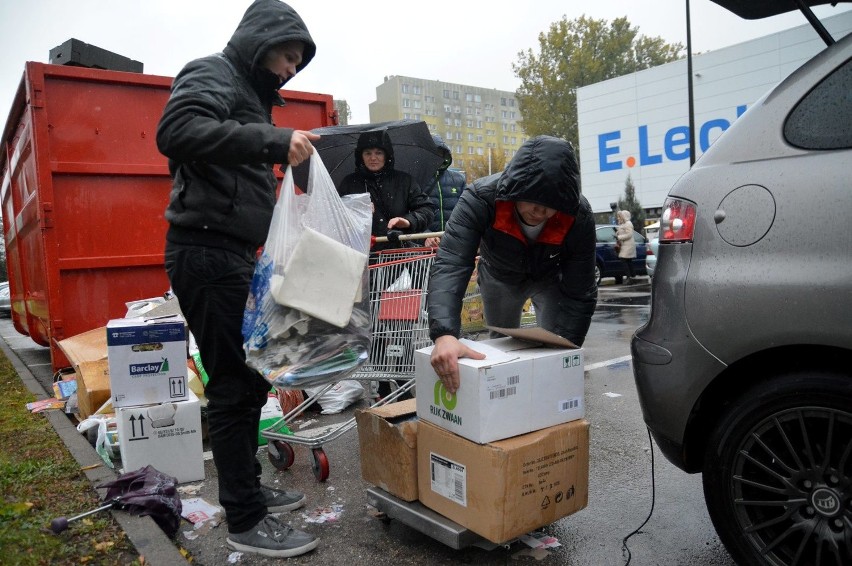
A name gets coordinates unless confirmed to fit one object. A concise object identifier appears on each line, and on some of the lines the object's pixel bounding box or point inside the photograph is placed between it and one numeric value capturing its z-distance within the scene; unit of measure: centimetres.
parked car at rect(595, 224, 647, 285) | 1552
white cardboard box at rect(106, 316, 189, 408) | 347
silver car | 190
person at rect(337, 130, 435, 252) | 495
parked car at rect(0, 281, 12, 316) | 1772
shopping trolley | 356
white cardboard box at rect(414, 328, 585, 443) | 224
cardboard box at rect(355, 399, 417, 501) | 260
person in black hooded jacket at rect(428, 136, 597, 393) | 253
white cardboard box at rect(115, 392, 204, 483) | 341
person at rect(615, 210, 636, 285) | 1539
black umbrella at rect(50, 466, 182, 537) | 282
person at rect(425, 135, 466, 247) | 604
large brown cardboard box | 223
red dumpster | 519
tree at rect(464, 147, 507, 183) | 5531
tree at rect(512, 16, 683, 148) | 4556
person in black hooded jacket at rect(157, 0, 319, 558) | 230
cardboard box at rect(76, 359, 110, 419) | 425
